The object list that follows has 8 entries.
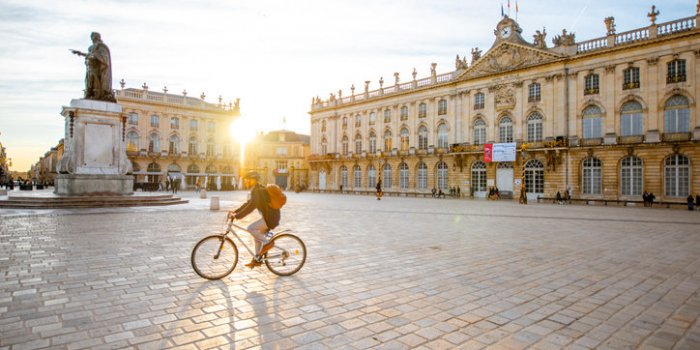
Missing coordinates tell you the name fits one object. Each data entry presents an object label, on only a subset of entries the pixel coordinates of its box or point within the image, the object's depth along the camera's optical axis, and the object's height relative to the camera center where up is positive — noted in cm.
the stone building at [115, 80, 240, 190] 5266 +538
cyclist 597 -56
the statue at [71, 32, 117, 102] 1720 +466
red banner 3641 +228
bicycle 588 -117
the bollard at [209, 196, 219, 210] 1834 -118
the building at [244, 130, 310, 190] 7269 +375
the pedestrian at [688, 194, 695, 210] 2420 -154
